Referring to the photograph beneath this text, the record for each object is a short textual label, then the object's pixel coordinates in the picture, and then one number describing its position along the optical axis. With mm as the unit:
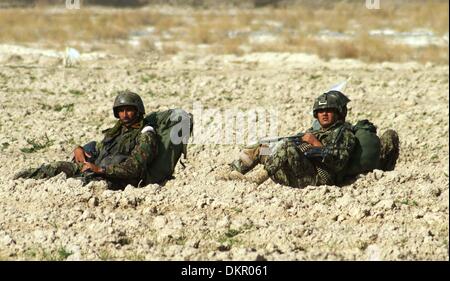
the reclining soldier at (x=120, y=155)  16656
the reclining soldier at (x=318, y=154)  16812
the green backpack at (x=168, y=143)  17281
